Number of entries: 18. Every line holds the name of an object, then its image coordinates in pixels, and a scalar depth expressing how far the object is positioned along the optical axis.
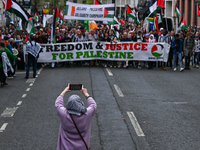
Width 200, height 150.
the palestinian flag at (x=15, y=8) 19.12
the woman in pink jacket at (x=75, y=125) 4.62
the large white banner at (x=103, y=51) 20.23
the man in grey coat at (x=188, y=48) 19.88
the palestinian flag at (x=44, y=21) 29.61
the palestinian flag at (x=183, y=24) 29.58
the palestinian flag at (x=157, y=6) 23.36
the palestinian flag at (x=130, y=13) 27.41
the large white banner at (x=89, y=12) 21.33
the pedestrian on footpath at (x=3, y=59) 14.34
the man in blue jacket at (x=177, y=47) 19.19
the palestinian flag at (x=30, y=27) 20.59
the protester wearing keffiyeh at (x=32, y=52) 16.36
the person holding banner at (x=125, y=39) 20.50
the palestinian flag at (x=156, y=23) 22.78
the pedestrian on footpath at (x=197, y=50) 20.43
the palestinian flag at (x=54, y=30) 20.27
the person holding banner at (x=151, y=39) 20.59
